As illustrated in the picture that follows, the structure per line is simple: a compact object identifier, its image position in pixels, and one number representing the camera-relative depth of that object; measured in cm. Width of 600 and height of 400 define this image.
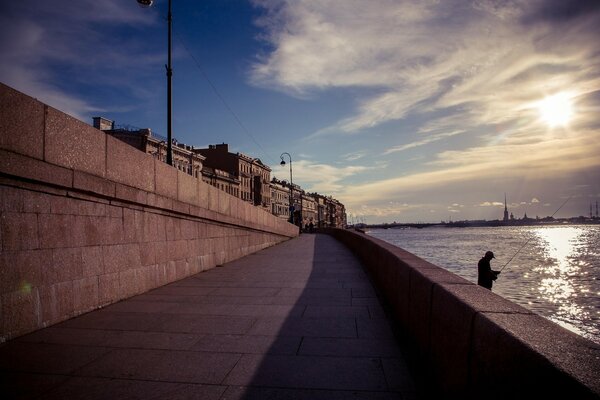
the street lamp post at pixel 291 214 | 4918
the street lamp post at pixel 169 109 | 1321
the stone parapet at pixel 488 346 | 144
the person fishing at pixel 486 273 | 1067
